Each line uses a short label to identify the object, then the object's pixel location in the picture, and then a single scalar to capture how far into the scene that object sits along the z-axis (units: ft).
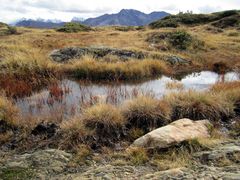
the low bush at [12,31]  81.75
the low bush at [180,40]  48.88
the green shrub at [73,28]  88.86
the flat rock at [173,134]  14.87
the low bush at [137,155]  13.53
